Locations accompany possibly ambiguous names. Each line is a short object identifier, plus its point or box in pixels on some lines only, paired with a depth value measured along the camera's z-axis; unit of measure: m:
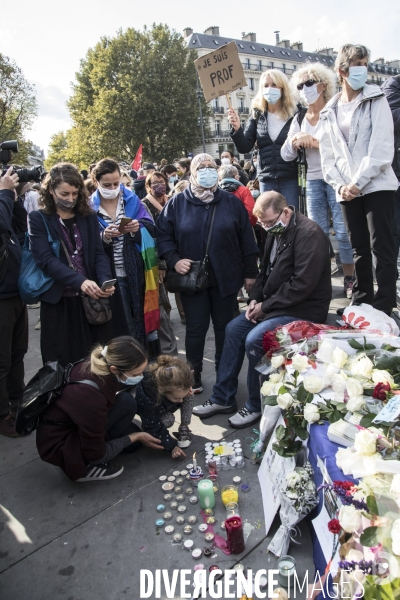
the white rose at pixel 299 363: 2.43
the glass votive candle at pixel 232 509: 2.39
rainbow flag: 3.75
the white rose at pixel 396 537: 1.30
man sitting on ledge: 3.08
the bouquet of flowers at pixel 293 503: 2.00
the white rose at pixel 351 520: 1.49
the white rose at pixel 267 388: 2.52
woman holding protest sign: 4.45
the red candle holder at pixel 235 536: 2.14
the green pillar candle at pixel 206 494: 2.45
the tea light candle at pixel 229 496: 2.47
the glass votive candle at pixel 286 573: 1.98
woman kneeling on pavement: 2.64
